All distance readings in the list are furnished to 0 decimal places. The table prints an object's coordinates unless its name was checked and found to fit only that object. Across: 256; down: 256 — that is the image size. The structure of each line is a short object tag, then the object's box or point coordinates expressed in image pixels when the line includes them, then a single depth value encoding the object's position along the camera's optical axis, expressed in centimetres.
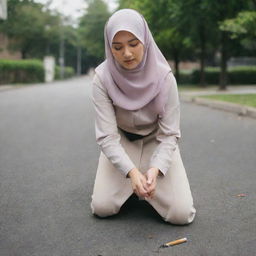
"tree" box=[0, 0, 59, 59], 4675
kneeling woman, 308
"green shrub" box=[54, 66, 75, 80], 5177
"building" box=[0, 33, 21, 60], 4817
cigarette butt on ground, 280
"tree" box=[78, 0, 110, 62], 6019
